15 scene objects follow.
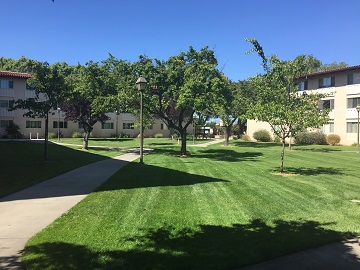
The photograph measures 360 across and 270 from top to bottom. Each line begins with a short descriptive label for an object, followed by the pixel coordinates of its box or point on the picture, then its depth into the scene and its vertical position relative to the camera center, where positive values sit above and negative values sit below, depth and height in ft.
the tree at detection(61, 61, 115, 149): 84.99 +7.85
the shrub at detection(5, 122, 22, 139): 141.69 -3.65
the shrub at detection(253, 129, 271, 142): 152.46 -3.05
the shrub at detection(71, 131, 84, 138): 167.63 -5.39
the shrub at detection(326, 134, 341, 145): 125.92 -3.00
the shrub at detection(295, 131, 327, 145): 128.26 -2.75
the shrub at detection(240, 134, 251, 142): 166.17 -4.59
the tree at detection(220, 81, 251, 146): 117.91 +7.66
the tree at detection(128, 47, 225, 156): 65.36 +9.01
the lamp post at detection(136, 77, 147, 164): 51.59 +6.40
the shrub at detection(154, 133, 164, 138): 193.47 -4.99
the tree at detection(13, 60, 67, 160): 56.24 +6.12
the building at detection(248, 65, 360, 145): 123.03 +12.49
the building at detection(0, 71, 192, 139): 149.48 +1.28
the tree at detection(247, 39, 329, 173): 43.27 +4.01
